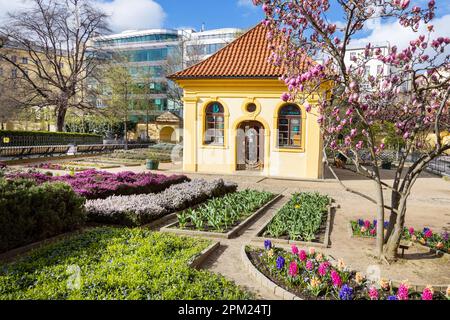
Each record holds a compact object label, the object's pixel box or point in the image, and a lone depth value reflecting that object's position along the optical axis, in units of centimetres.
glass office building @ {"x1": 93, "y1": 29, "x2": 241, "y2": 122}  5700
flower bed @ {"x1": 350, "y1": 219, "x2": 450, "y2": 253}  684
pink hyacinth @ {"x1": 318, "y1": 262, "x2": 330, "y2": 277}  507
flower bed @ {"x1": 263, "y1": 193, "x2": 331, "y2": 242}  759
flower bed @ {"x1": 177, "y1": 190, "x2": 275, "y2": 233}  816
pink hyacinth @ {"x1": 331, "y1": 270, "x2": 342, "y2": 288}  472
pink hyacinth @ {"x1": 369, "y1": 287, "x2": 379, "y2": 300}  443
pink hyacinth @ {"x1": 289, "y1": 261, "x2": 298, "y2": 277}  504
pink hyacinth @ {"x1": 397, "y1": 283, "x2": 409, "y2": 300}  431
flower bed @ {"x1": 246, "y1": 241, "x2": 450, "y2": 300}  454
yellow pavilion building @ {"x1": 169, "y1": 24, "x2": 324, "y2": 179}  1839
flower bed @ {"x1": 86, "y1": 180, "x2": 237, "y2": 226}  815
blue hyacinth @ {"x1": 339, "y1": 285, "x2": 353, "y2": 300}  450
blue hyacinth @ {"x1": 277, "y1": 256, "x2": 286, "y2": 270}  535
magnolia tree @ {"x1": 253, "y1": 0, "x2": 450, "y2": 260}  546
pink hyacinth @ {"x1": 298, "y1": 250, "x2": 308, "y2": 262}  565
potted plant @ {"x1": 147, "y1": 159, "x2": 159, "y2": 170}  2081
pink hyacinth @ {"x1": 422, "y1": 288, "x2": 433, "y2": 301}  432
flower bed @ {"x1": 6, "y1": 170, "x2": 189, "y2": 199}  999
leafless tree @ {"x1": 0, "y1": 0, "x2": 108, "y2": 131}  2907
